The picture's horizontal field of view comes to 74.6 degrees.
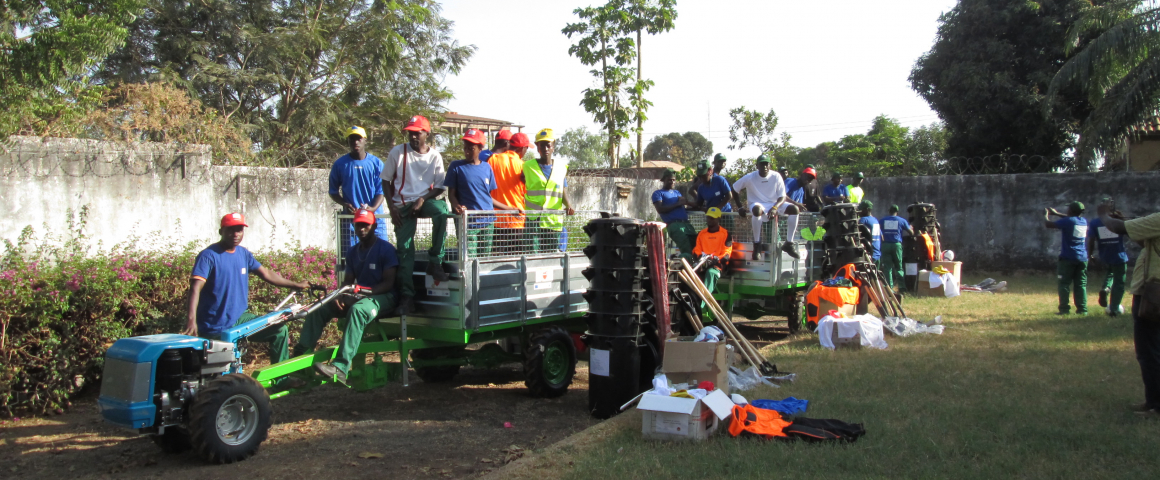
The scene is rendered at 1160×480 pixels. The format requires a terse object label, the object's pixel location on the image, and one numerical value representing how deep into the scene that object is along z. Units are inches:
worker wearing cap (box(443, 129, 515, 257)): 270.4
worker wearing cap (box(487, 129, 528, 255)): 301.1
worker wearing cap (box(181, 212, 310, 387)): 228.1
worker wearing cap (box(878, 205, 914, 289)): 533.6
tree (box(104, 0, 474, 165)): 805.2
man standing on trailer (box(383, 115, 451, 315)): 262.7
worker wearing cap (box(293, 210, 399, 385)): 233.8
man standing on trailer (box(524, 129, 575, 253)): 294.0
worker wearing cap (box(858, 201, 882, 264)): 489.1
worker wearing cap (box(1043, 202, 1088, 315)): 426.0
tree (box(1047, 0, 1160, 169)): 538.6
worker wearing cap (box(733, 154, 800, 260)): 396.5
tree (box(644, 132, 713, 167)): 2411.0
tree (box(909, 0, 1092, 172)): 858.1
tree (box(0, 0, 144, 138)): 333.1
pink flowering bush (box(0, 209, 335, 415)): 243.3
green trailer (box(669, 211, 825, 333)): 393.4
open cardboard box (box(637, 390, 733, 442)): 202.2
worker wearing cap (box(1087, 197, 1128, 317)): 412.2
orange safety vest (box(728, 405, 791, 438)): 205.6
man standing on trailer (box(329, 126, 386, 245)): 301.6
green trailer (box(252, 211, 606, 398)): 255.8
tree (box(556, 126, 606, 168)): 2519.7
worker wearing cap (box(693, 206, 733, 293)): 390.6
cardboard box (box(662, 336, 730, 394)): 238.8
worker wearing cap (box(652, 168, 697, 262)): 405.7
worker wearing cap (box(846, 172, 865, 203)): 523.3
